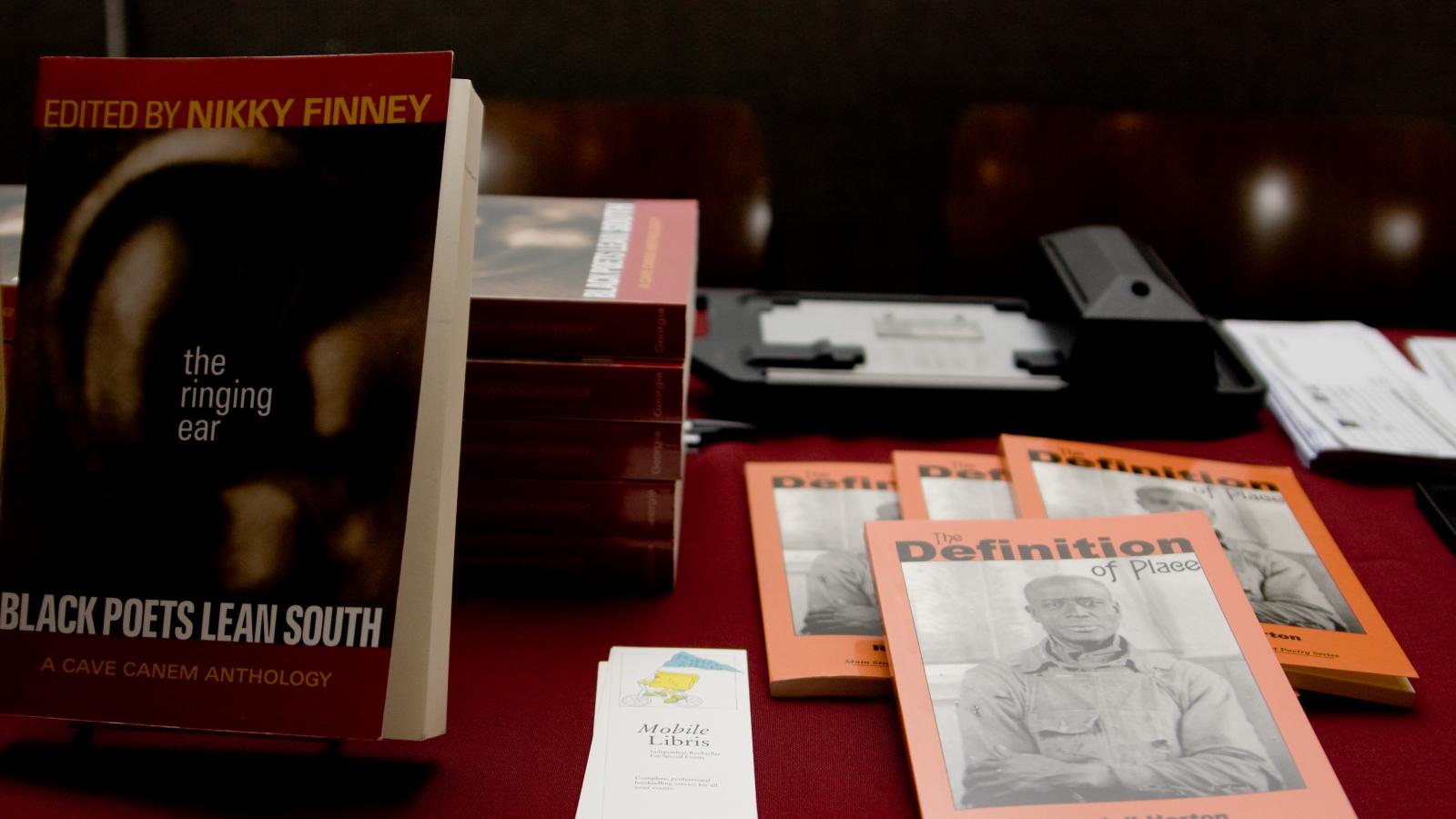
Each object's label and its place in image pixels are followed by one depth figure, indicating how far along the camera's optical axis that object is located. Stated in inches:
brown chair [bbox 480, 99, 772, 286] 57.9
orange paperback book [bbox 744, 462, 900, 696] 25.3
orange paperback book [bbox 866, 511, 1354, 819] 21.5
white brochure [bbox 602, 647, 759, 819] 21.9
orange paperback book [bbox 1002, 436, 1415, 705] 25.7
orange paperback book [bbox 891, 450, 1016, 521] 31.2
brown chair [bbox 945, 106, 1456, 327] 57.5
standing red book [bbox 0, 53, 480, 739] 20.3
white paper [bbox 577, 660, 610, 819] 21.7
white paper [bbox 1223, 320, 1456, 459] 36.4
